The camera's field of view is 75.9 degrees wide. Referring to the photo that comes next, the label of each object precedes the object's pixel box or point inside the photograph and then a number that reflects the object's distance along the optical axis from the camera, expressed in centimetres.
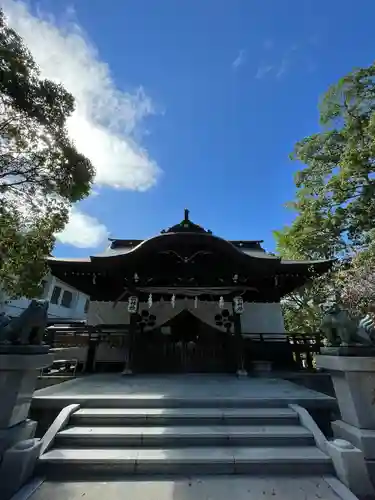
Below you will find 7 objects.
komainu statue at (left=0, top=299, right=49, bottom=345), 311
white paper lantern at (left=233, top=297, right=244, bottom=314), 760
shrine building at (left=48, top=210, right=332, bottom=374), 727
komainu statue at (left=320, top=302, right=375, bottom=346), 338
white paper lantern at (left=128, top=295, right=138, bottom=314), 754
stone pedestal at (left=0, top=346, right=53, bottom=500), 278
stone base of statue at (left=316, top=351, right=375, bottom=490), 308
